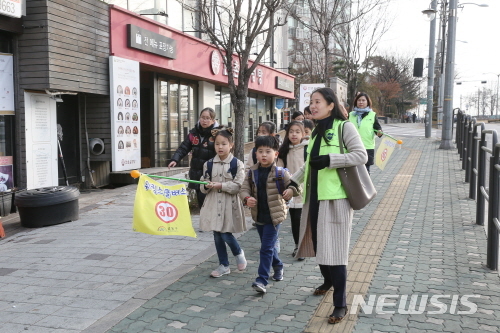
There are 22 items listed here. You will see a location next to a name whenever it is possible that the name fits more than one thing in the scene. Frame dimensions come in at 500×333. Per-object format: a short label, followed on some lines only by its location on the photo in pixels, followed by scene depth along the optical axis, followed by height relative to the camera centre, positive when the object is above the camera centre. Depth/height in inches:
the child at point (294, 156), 223.5 -14.7
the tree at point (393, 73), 2422.5 +241.8
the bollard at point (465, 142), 480.9 -17.6
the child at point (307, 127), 251.8 -2.1
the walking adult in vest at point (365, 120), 333.1 +2.2
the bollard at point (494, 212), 201.8 -35.0
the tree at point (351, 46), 876.6 +136.9
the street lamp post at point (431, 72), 983.9 +100.3
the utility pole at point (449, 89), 727.7 +50.6
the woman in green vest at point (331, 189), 153.4 -19.9
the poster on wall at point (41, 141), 363.6 -14.9
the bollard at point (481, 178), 273.4 -28.5
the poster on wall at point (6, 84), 344.8 +24.4
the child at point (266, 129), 250.7 -3.2
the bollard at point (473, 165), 347.6 -27.4
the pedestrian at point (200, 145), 247.0 -11.4
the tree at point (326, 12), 715.4 +158.7
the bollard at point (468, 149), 415.0 -20.8
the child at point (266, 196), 180.9 -26.2
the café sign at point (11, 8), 316.8 +70.5
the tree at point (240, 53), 356.5 +48.6
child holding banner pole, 193.8 -28.9
